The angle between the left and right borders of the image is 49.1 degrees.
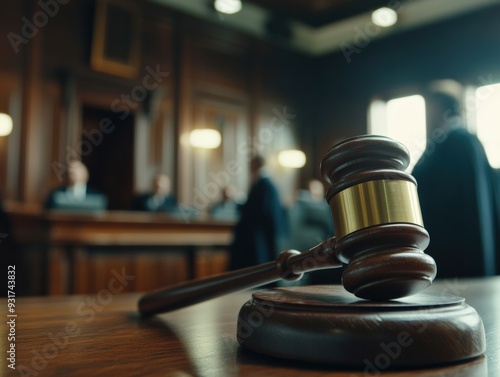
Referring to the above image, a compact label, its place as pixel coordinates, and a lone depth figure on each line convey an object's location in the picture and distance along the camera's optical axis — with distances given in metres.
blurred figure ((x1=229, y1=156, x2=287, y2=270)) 4.29
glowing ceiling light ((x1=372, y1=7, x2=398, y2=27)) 8.20
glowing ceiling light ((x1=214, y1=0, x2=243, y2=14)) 7.77
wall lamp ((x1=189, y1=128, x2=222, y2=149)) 8.02
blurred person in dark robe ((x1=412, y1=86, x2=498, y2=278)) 2.62
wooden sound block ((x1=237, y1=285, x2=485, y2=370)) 0.50
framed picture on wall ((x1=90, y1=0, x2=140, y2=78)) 6.97
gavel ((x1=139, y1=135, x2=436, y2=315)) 0.56
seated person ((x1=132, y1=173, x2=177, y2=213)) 7.05
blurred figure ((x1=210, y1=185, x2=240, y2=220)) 7.25
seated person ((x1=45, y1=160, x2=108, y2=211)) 5.06
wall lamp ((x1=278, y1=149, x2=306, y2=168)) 9.28
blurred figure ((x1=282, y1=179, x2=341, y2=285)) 5.41
